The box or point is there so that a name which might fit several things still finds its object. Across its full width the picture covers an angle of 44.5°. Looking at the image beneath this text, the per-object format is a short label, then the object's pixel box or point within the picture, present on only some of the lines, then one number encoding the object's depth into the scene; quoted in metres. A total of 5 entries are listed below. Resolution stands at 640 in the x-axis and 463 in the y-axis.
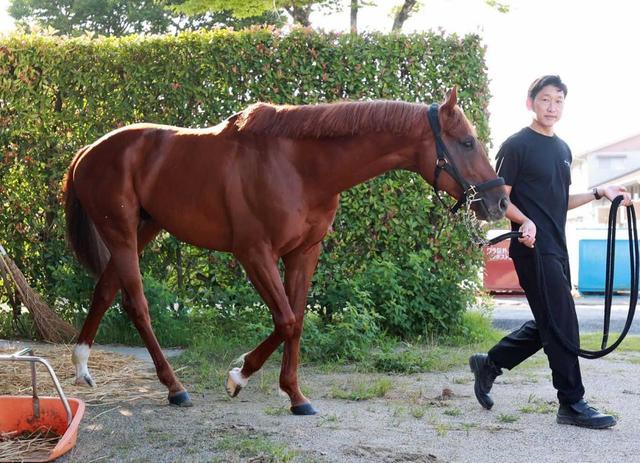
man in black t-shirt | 4.56
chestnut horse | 4.44
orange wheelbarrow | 3.93
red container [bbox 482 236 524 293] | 14.66
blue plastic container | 14.72
